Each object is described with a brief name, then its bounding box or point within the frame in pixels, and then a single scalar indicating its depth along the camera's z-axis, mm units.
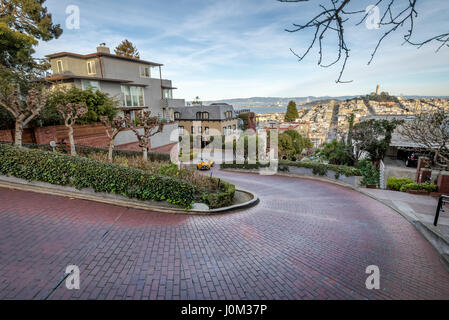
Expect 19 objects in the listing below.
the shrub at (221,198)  8633
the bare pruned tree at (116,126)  10994
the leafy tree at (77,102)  14008
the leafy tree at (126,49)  36781
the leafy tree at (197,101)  65156
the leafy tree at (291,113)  70062
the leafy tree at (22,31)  13094
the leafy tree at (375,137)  21594
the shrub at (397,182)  14758
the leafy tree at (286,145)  35219
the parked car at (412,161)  21875
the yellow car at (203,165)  23891
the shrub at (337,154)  24328
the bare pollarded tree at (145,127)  11844
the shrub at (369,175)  16192
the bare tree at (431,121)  9539
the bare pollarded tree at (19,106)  9084
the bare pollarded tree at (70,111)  10867
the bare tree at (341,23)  2166
